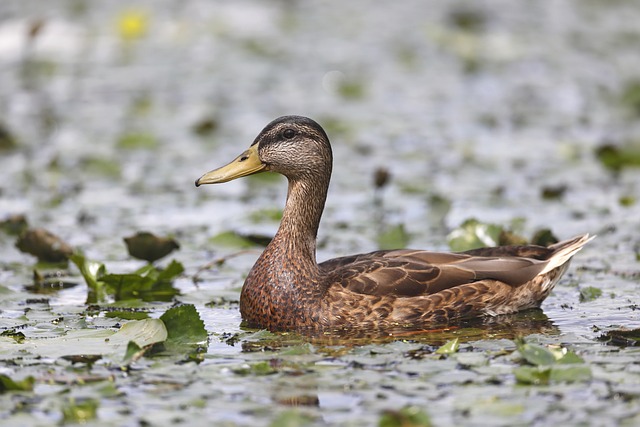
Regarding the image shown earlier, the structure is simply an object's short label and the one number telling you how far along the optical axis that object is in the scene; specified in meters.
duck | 16.84
